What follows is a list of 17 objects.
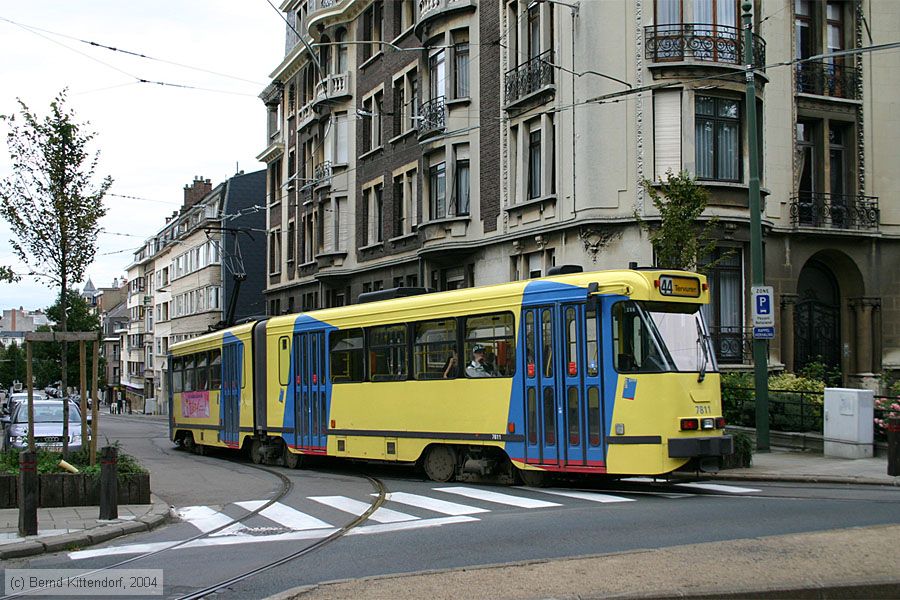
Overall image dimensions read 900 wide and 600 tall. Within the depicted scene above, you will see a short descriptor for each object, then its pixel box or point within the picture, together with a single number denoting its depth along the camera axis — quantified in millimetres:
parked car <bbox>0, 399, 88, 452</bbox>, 24500
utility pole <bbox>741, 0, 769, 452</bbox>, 18656
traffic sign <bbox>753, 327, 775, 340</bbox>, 18469
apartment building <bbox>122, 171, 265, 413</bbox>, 62469
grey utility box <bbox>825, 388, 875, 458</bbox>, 17750
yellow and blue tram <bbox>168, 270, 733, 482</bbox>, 13719
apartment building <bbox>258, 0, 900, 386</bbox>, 24594
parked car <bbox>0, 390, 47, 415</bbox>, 29744
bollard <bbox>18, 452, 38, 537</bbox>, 11055
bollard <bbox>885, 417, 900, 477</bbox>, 15320
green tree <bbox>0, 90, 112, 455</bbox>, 18359
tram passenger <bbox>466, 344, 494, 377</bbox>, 15820
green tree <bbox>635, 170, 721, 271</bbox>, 19328
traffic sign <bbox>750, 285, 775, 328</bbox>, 18547
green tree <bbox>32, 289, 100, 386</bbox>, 46375
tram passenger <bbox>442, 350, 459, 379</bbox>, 16453
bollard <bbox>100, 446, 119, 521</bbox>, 12188
